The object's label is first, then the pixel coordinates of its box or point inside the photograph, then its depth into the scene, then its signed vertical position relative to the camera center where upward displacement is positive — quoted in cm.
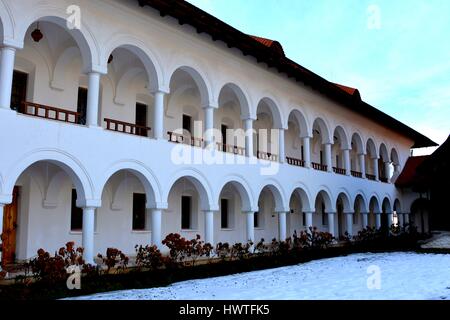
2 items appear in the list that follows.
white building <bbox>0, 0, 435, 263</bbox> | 1108 +320
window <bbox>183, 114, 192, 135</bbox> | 1825 +376
